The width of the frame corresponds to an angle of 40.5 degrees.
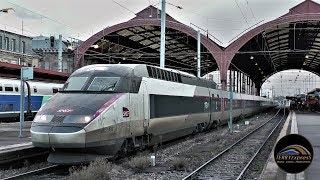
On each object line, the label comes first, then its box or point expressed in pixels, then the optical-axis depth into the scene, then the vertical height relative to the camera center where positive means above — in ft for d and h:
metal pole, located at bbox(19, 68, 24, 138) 58.66 -1.25
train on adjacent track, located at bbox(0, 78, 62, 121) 85.81 +0.60
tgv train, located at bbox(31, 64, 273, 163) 37.01 -1.29
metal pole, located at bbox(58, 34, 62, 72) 125.16 +14.00
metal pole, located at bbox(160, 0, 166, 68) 89.60 +13.68
